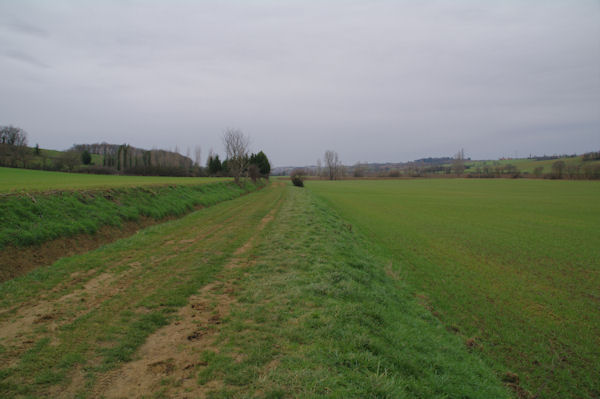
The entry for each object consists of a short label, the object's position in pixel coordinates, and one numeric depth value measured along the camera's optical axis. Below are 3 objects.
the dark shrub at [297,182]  69.61
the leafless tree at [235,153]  51.75
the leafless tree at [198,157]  121.28
